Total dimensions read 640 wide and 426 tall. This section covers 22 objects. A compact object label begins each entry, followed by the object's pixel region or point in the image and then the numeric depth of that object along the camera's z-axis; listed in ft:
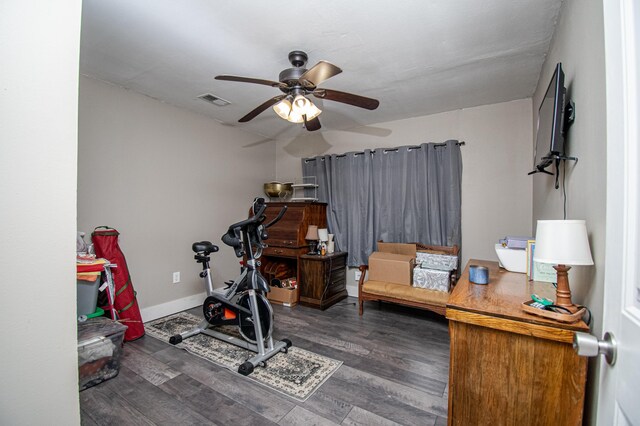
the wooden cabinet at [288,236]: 12.01
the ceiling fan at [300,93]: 6.18
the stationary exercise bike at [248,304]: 7.48
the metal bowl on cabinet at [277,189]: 13.53
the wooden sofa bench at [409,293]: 8.97
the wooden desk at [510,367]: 3.29
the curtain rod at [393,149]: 10.74
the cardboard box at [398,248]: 11.18
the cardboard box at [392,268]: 10.04
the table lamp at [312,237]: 12.08
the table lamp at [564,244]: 3.14
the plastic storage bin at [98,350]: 6.16
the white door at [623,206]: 1.71
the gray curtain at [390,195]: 10.89
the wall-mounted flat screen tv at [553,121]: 4.42
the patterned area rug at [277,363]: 6.23
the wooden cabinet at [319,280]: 11.22
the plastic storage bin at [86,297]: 7.16
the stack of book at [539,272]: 5.34
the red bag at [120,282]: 8.19
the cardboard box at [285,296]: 11.57
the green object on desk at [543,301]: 3.64
